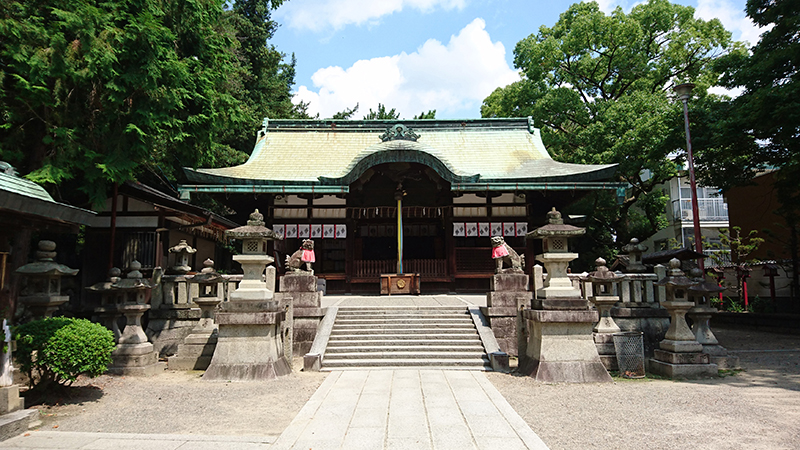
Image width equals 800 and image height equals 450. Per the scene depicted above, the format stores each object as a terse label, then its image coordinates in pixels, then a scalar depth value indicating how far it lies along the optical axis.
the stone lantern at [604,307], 9.31
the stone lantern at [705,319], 8.69
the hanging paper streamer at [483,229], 16.95
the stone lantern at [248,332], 8.25
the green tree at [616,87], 20.28
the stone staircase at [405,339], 9.24
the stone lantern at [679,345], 8.26
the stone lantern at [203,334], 9.62
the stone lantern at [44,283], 6.64
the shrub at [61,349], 6.04
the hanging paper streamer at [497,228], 16.91
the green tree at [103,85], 8.71
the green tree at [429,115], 36.09
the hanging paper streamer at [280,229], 16.84
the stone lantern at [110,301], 9.21
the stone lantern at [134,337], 8.88
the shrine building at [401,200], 15.84
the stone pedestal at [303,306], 10.63
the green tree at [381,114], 36.47
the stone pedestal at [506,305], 10.39
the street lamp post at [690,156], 14.99
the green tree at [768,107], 11.74
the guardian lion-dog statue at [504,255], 11.08
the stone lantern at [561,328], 8.01
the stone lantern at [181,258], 11.06
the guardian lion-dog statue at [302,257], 10.74
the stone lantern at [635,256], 11.10
